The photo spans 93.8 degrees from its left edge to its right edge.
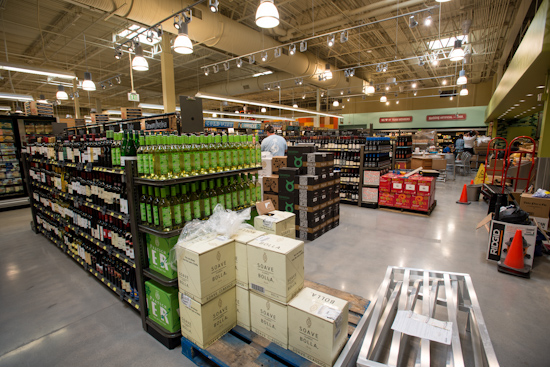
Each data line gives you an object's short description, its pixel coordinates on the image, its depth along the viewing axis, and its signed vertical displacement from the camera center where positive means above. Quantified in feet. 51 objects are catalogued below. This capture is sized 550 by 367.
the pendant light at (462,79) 27.89 +7.06
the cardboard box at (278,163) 17.47 -1.18
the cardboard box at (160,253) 7.13 -3.07
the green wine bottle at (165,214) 7.07 -1.84
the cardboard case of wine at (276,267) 5.85 -2.84
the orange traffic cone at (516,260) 11.04 -5.00
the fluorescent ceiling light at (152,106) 31.14 +5.01
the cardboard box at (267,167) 17.52 -1.46
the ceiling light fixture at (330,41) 20.00 +8.10
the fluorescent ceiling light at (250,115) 42.92 +5.11
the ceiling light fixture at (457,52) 19.79 +7.04
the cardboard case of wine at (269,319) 6.02 -4.19
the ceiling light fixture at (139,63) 18.83 +6.08
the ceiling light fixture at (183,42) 15.48 +6.27
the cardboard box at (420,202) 19.76 -4.47
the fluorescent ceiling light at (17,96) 22.44 +4.77
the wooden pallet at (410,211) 20.17 -5.34
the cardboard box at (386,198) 21.42 -4.48
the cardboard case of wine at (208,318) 6.28 -4.32
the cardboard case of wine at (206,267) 6.02 -2.91
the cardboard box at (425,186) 19.68 -3.16
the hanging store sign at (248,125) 41.52 +3.46
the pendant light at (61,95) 26.58 +5.37
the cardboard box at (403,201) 20.66 -4.50
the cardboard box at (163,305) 7.19 -4.54
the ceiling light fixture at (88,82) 21.91 +5.48
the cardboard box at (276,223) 8.43 -2.58
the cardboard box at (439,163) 37.58 -2.72
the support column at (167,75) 27.53 +7.71
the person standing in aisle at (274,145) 20.31 +0.04
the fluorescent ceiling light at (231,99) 28.07 +5.62
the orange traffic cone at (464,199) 23.85 -5.04
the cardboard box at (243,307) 6.64 -4.19
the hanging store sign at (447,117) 59.26 +6.35
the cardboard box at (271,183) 16.69 -2.43
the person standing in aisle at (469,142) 40.39 +0.33
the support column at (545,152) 17.04 -0.58
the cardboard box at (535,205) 14.55 -3.53
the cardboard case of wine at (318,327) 5.29 -3.84
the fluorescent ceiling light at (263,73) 44.29 +12.47
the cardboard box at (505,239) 11.16 -4.28
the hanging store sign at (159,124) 11.62 +1.04
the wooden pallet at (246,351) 5.70 -4.78
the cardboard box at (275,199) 16.63 -3.43
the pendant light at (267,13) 12.41 +6.35
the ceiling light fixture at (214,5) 15.62 +8.51
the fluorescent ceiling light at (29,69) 17.14 +5.46
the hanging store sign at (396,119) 64.77 +6.56
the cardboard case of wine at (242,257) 6.50 -2.80
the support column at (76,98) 38.09 +7.59
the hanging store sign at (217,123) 32.07 +2.98
